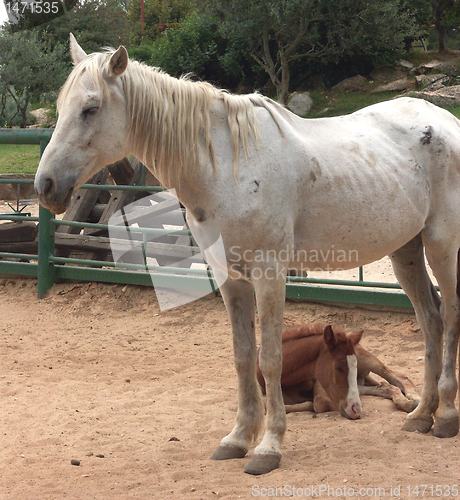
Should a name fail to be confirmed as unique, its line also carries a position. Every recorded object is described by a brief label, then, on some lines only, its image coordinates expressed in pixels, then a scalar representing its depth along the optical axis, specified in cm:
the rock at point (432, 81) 2163
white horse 341
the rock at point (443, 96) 1925
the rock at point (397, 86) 2245
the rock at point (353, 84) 2394
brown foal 463
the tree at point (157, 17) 3684
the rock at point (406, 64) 2473
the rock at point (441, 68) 2300
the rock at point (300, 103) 2289
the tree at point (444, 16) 2662
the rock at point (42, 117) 2470
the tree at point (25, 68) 2641
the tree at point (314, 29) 2459
